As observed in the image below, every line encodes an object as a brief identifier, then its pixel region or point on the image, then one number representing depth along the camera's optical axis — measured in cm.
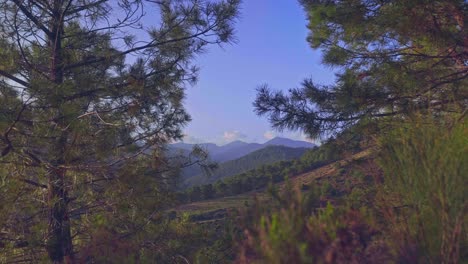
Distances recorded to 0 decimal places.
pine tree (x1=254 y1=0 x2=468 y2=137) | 576
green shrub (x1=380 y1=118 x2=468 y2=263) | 261
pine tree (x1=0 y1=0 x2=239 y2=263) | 416
